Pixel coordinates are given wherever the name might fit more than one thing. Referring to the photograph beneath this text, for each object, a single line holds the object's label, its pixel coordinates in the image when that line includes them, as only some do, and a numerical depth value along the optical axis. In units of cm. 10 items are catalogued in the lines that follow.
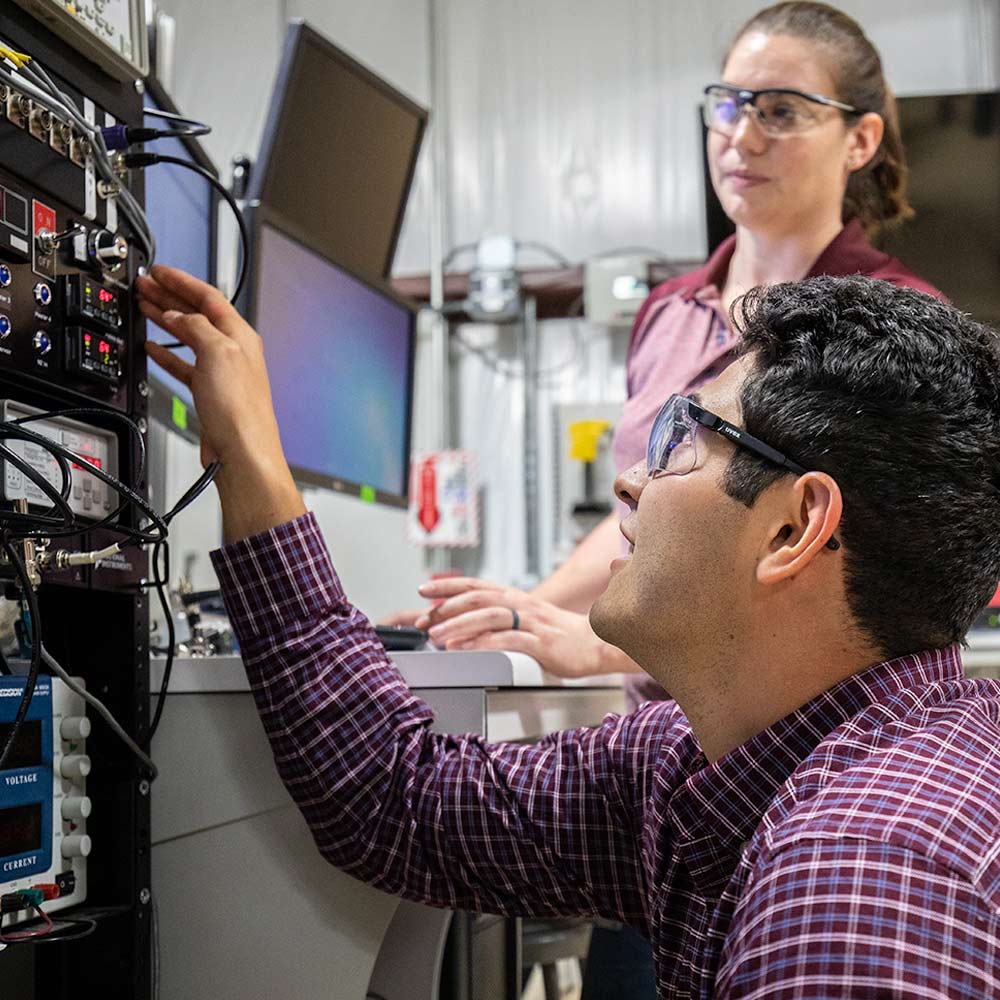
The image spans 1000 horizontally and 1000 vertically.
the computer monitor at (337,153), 202
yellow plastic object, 327
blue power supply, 95
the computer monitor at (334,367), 170
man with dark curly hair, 63
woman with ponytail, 168
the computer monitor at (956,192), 308
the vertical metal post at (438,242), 342
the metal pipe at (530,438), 333
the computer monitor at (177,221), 140
